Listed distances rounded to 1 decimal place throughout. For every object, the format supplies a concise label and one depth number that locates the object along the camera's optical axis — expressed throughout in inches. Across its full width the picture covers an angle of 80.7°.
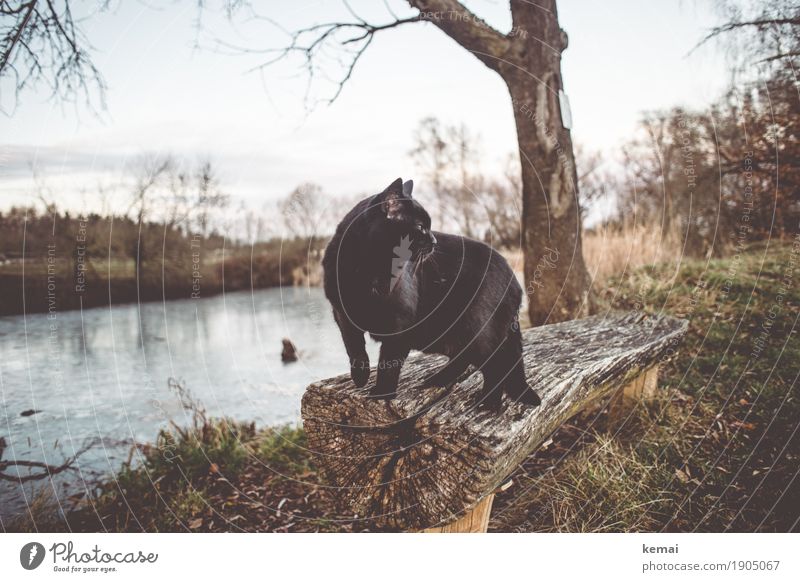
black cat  70.9
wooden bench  68.8
